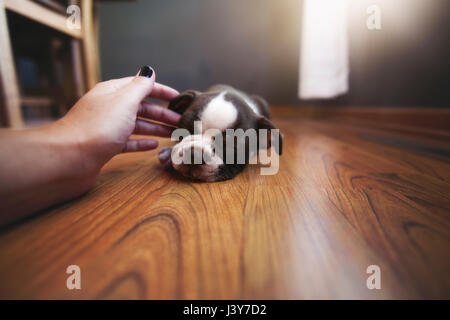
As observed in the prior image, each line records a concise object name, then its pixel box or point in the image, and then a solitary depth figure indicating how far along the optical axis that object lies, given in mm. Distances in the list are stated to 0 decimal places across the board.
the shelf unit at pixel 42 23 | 459
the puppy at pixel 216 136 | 304
